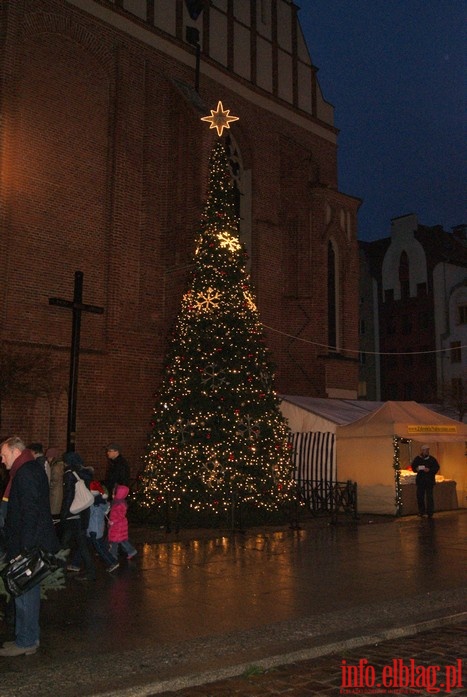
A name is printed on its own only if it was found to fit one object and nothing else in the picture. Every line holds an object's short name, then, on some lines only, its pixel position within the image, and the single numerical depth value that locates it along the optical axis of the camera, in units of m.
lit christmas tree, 13.28
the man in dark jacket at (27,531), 5.47
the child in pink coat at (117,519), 9.44
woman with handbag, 8.30
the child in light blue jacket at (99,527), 9.01
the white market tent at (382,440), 15.64
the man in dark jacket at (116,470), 9.59
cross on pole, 12.68
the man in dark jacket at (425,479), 15.50
